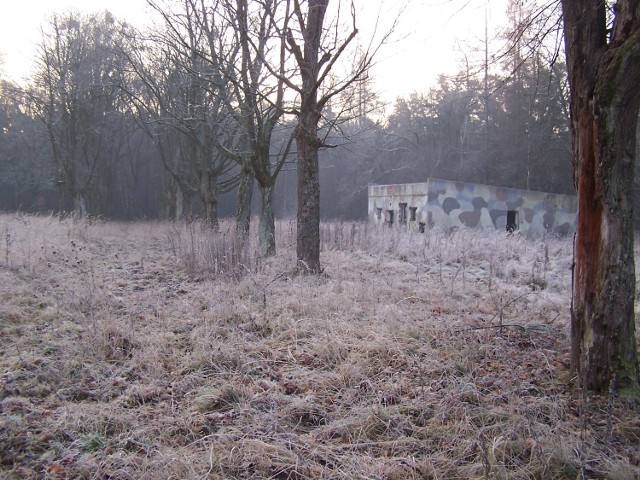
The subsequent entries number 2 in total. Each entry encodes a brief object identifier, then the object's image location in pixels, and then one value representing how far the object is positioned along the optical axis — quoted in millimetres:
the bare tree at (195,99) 11048
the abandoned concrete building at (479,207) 19844
